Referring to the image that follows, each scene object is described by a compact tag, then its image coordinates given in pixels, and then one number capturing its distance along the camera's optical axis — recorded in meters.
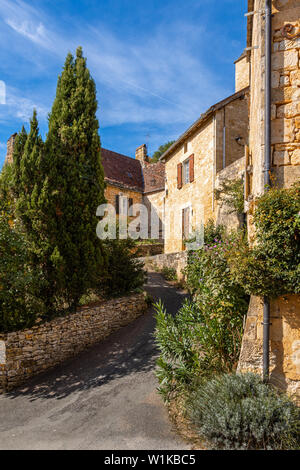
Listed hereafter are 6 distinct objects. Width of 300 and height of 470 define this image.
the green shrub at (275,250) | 3.73
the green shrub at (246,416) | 3.32
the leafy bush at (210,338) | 4.62
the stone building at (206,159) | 11.48
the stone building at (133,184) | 19.81
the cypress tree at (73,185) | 7.61
